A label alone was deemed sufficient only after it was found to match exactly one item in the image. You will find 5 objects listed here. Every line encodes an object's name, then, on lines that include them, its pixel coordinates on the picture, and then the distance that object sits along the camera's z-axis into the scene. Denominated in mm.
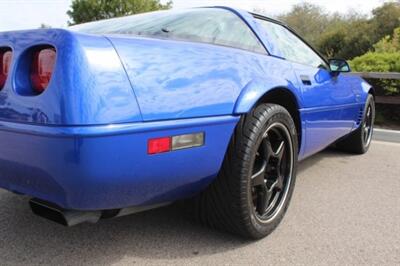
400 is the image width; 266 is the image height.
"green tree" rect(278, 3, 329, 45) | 43406
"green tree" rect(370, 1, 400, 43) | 29952
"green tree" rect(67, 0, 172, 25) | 29531
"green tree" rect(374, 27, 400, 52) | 10226
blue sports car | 1588
